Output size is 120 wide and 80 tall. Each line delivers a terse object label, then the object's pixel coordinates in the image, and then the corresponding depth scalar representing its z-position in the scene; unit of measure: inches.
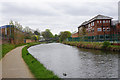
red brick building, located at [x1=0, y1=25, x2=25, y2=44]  857.3
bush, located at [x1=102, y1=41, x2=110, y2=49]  686.1
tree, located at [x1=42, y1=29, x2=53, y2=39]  3445.7
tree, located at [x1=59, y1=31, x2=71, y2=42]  2298.0
